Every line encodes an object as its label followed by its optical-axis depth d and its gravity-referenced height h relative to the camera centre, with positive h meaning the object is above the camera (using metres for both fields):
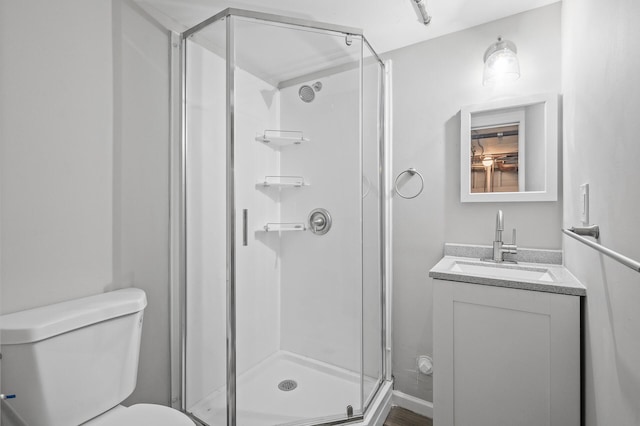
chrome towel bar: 0.50 -0.07
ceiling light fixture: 1.43 +1.00
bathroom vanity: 1.16 -0.56
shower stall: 1.54 -0.06
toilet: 0.95 -0.52
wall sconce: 1.57 +0.78
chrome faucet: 1.58 -0.18
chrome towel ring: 1.88 +0.18
